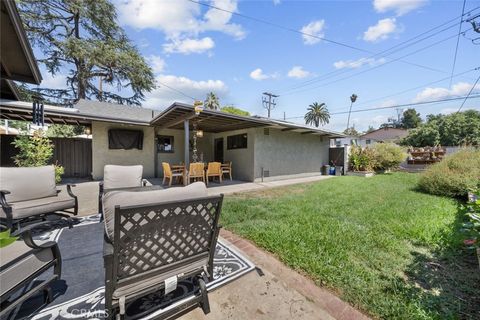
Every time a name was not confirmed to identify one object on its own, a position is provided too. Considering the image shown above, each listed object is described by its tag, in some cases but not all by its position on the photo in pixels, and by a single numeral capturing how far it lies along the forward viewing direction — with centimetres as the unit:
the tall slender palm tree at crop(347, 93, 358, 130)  3425
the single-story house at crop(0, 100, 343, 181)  813
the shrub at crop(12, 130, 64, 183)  617
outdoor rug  174
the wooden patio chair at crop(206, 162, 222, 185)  829
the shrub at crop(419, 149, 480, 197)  579
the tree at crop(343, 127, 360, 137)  4319
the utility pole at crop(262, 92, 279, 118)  2739
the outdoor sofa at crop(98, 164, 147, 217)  420
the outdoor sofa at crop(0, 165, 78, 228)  308
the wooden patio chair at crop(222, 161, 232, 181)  926
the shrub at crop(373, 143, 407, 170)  1210
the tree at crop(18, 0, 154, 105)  1409
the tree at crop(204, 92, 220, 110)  3203
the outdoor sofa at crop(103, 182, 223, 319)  135
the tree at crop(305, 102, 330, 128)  4109
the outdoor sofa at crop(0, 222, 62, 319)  150
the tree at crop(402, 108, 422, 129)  5073
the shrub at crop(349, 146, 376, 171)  1213
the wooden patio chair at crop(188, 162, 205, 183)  761
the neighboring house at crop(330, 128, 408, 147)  3686
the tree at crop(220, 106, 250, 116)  2892
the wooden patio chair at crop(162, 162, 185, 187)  745
